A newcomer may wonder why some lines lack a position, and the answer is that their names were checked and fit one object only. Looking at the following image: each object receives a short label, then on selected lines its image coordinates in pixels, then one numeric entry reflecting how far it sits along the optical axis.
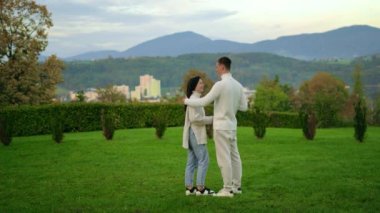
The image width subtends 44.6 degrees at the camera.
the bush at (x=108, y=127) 20.07
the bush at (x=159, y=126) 20.48
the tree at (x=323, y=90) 62.00
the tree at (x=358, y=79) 88.60
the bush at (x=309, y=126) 20.09
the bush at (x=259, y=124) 20.19
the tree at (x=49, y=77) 37.16
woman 8.13
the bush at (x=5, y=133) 18.73
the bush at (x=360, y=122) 18.58
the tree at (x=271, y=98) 78.50
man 7.89
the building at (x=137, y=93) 168.48
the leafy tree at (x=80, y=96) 37.60
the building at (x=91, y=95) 119.16
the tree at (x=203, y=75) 65.25
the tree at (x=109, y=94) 81.63
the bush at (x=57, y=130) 19.03
